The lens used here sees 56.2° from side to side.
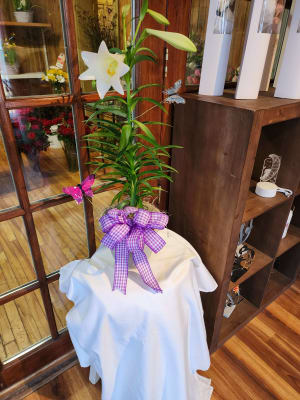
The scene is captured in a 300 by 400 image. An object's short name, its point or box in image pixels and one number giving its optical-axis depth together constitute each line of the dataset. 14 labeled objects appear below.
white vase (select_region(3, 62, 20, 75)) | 0.91
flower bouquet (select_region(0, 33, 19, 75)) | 0.90
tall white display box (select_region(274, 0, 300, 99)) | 1.10
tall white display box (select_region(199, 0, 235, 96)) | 1.04
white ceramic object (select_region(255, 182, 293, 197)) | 1.41
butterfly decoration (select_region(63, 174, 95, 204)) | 1.01
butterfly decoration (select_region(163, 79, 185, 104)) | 0.97
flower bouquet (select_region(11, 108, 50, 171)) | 0.98
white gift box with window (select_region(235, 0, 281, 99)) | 0.99
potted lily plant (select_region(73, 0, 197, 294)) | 0.76
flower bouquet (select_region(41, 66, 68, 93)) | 0.99
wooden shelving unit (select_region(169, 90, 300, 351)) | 1.03
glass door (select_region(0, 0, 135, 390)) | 0.94
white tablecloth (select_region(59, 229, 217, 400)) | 0.94
